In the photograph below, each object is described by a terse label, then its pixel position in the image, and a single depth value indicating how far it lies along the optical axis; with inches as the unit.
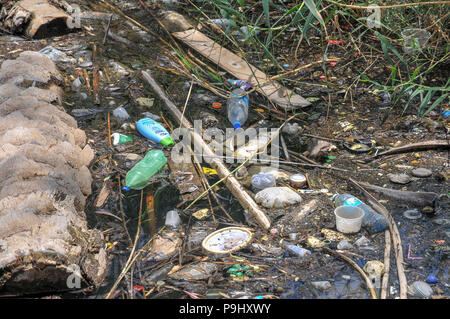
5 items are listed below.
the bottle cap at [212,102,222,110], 126.1
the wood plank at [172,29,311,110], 124.8
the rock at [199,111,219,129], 119.2
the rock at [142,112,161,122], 121.5
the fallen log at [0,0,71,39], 161.5
